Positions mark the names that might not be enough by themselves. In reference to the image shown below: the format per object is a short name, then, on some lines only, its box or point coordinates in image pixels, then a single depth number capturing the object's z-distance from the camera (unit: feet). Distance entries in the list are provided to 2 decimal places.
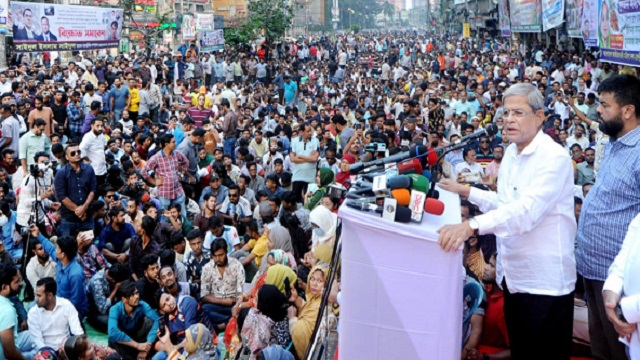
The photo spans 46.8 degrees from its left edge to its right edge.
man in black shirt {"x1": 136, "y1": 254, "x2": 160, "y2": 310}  22.15
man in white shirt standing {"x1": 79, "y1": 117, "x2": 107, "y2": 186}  32.68
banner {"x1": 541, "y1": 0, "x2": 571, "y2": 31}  62.90
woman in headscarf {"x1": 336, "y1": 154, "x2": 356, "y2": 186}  18.84
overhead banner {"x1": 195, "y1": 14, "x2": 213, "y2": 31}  94.48
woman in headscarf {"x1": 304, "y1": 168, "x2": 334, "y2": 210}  27.71
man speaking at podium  9.41
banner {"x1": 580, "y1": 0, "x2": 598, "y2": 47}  46.47
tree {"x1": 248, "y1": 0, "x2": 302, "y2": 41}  104.78
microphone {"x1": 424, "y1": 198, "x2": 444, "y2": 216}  9.78
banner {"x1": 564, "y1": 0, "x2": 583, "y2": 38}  55.47
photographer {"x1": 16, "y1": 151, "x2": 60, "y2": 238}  27.37
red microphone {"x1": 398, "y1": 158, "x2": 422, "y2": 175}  10.64
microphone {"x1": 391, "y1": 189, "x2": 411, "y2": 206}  9.57
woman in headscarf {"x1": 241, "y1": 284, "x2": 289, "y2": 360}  16.96
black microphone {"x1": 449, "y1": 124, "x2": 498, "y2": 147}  10.67
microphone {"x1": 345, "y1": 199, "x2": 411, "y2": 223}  9.42
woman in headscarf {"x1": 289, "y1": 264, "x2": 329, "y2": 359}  17.30
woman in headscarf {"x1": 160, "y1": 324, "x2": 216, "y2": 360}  17.76
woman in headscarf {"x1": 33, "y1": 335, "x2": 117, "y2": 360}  17.33
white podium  9.38
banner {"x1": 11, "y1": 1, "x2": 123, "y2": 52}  51.93
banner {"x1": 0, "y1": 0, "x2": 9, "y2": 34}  54.90
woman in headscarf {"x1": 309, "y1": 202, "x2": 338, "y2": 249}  21.36
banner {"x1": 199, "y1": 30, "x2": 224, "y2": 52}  85.03
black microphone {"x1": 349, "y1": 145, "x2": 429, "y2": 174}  10.63
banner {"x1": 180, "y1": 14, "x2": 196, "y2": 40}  91.81
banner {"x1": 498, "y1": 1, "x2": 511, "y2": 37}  92.64
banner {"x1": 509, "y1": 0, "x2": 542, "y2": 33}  74.64
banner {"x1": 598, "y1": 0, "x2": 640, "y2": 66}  36.42
